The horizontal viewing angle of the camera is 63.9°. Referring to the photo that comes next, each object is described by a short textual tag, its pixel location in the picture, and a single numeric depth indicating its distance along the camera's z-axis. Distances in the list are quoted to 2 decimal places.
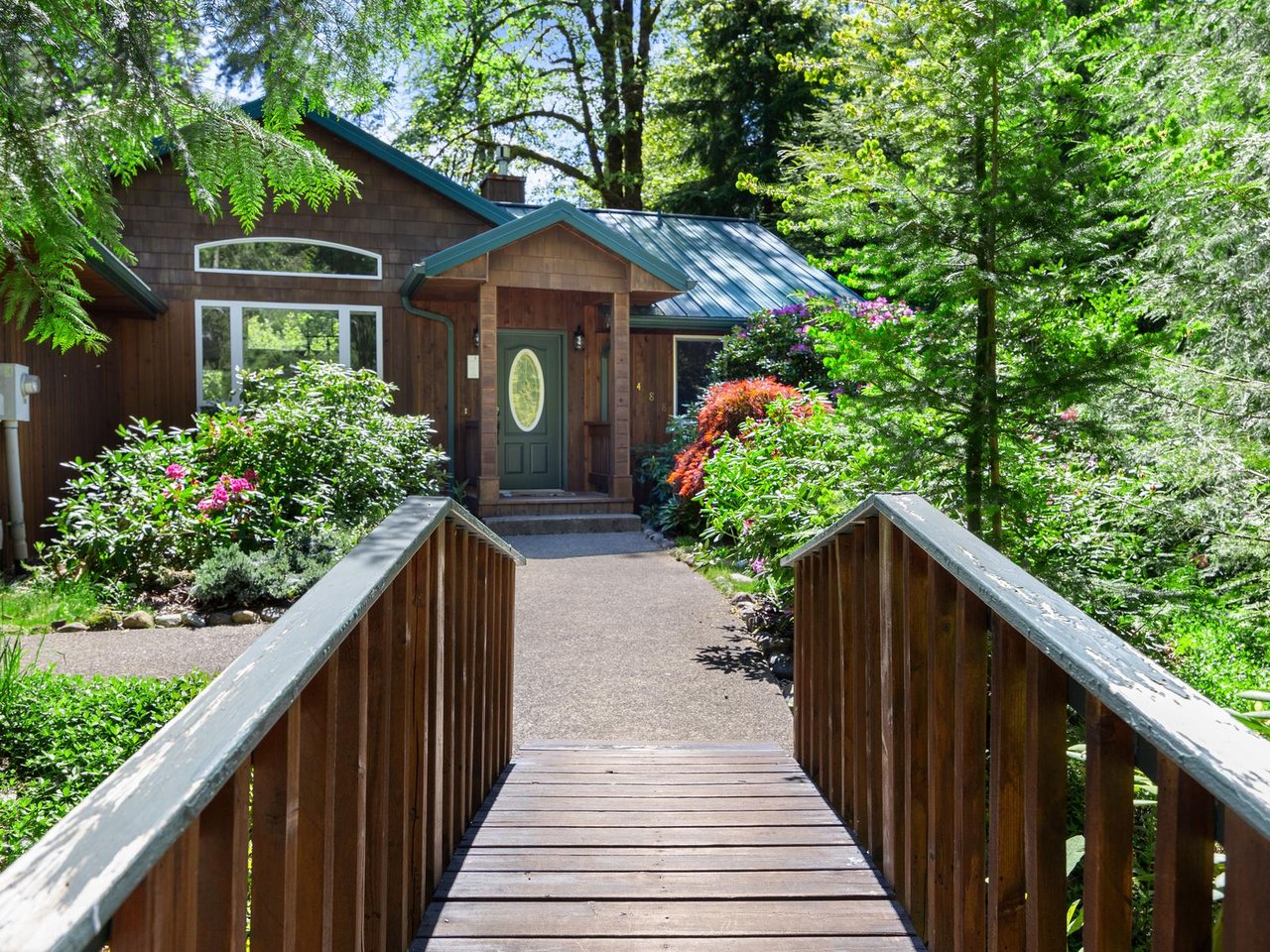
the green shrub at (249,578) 7.58
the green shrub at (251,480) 8.21
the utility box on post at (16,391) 8.95
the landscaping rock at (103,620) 7.22
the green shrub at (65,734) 3.88
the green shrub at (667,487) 11.42
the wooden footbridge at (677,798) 1.14
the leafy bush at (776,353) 12.33
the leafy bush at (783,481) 5.01
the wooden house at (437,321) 11.70
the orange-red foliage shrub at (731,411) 9.62
